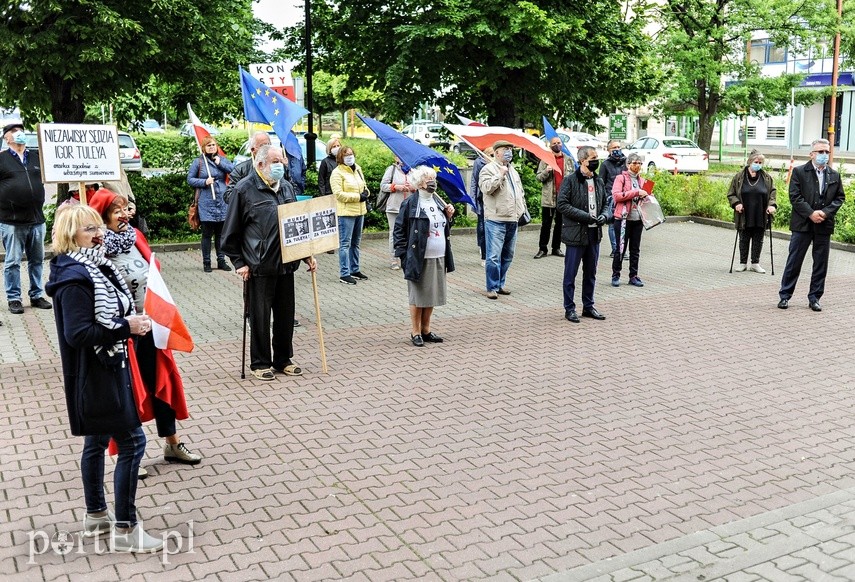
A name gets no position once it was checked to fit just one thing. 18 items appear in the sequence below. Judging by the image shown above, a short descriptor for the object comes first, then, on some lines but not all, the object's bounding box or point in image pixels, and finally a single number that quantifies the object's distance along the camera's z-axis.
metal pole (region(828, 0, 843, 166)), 32.09
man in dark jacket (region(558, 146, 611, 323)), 10.95
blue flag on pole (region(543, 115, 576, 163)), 14.67
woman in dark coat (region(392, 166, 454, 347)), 9.62
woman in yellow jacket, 12.98
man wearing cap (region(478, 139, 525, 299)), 11.88
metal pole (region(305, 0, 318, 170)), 19.11
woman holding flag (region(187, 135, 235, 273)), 13.25
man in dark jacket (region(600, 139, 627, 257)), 14.75
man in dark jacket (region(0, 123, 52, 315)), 10.74
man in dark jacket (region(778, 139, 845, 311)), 11.34
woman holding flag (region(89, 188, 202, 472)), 5.77
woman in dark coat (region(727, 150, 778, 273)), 13.94
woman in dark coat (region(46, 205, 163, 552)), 4.77
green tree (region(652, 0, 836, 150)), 34.12
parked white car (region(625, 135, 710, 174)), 35.38
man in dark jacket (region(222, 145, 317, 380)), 8.34
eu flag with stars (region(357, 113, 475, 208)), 10.30
